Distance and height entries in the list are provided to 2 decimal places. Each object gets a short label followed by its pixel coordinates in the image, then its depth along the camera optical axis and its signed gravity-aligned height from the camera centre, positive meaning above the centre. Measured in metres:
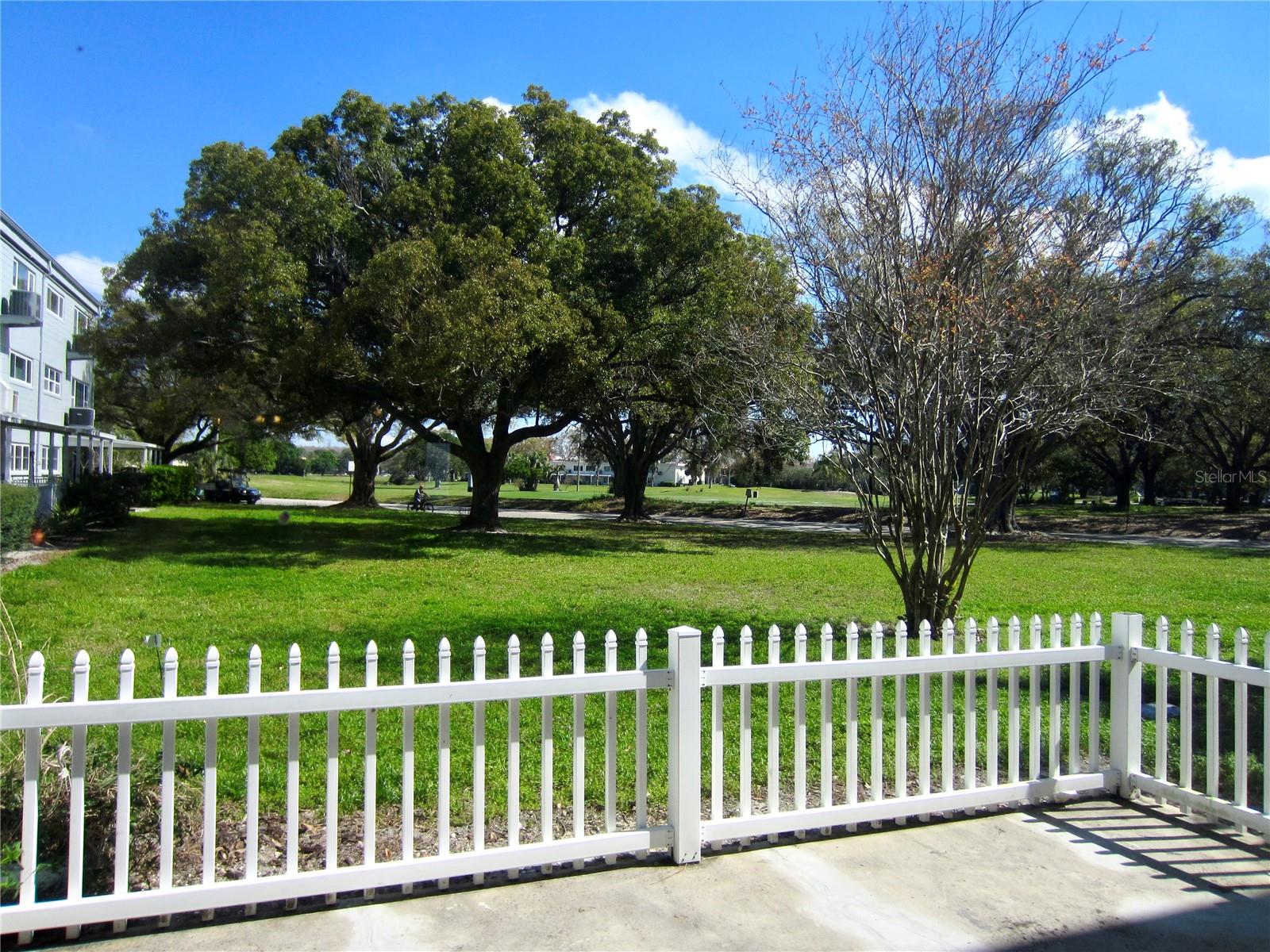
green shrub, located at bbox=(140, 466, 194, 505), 33.03 -0.30
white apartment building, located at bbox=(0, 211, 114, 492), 24.17 +3.40
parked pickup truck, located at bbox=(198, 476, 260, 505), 40.66 -0.67
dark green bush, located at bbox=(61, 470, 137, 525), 20.95 -0.52
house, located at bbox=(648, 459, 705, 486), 97.50 +0.91
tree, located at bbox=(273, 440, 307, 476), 83.81 +1.93
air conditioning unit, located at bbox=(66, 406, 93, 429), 28.67 +1.92
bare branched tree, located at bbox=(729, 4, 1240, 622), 7.64 +1.63
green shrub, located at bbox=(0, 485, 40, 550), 14.62 -0.67
